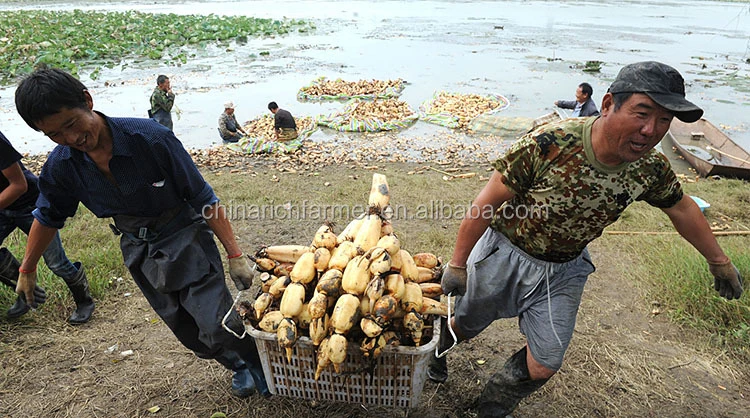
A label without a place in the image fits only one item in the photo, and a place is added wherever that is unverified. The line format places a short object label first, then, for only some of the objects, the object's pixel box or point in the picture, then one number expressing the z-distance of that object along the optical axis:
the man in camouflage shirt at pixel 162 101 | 8.52
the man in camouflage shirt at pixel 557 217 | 1.81
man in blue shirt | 1.99
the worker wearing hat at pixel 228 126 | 9.17
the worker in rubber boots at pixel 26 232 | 2.95
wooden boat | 7.23
